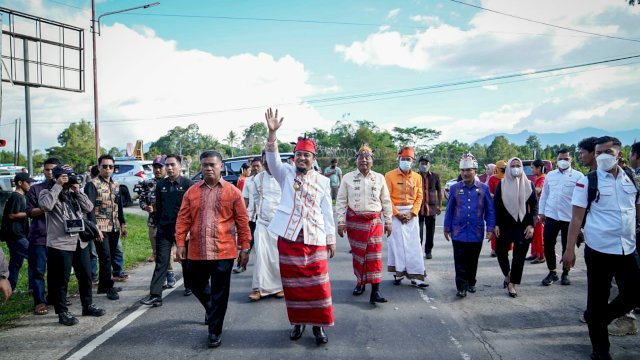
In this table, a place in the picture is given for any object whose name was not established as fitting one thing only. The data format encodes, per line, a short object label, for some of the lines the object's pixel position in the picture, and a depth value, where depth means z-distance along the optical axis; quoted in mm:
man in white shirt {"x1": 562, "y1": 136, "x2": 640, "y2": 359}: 3963
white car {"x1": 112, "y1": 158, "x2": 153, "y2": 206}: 18516
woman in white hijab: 6242
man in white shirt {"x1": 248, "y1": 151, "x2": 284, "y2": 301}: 6090
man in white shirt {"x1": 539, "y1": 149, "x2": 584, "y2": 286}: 6727
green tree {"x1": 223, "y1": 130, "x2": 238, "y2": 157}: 61172
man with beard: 4418
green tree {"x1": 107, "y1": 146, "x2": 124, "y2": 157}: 62703
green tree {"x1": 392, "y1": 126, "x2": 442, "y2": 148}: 44625
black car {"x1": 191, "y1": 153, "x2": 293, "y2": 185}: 15617
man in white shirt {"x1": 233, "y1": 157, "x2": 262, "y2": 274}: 7320
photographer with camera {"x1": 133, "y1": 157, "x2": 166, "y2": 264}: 6676
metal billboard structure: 15703
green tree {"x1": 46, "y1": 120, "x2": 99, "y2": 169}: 45719
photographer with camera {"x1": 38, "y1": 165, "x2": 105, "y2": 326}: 5133
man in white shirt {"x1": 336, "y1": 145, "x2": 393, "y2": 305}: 5867
